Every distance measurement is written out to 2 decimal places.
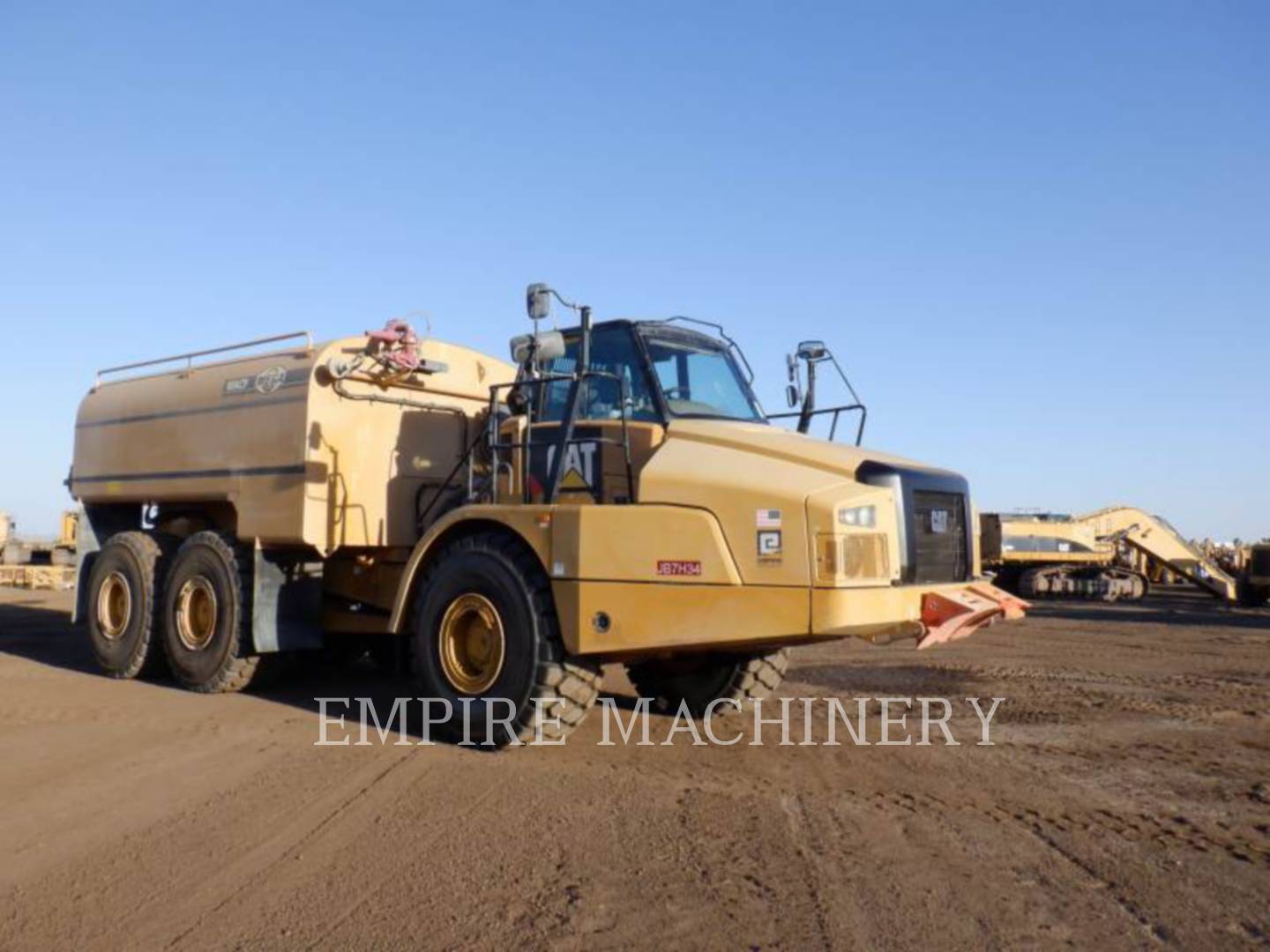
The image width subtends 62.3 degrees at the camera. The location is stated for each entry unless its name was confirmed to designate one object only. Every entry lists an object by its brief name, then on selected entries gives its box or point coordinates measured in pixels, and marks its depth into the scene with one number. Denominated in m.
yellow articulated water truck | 5.93
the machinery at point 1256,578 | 26.23
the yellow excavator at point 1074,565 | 29.47
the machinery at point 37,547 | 30.15
